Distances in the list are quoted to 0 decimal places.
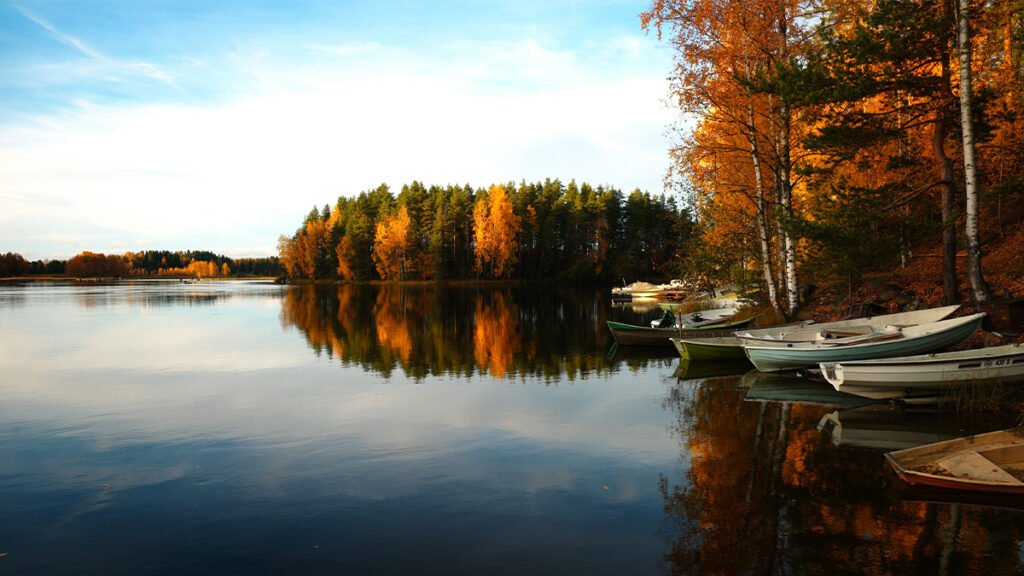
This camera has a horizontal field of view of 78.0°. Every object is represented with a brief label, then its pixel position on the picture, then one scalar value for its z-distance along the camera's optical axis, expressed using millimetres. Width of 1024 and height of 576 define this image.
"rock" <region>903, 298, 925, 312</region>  19725
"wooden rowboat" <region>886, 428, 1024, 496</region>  8641
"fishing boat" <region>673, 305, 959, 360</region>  17388
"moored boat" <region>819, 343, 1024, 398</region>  13391
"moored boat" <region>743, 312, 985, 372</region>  15172
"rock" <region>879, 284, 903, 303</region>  21484
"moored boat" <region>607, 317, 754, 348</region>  25609
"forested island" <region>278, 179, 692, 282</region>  100312
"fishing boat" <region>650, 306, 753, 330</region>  26973
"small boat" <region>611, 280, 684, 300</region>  63009
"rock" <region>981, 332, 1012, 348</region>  15185
